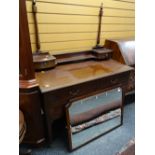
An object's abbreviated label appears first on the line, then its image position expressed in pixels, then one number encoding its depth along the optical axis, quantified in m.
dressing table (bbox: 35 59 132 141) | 1.35
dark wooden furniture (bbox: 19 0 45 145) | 1.15
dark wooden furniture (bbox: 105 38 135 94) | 2.01
